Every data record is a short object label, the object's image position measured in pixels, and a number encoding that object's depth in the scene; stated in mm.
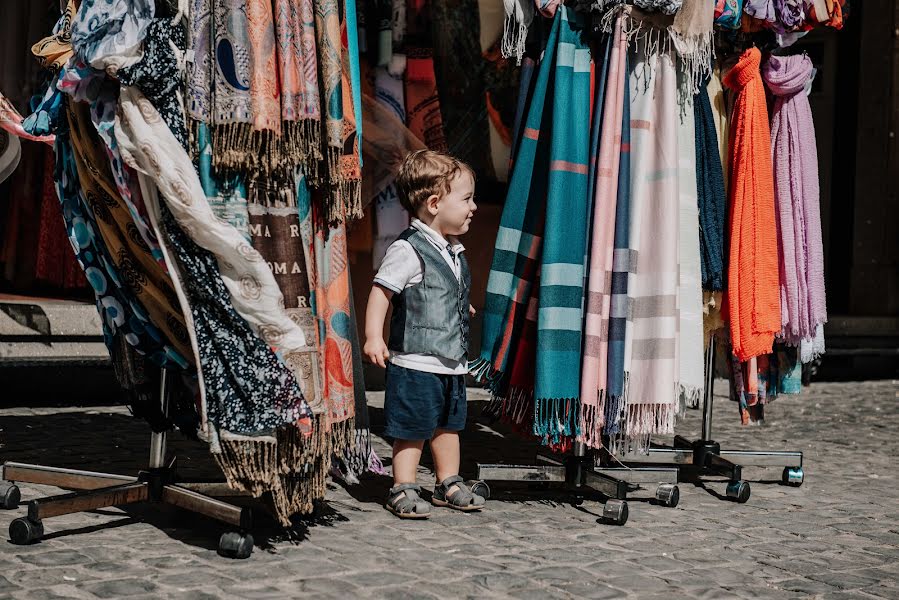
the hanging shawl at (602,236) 7152
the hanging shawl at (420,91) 10441
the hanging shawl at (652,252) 7133
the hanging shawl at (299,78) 5822
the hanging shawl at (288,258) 5896
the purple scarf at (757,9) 7924
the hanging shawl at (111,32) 5384
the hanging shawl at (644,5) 7063
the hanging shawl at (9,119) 8494
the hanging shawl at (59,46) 5969
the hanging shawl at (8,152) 9040
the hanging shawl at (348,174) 6190
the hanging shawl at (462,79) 10969
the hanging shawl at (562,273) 7137
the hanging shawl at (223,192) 5702
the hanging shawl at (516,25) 7478
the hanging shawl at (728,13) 7495
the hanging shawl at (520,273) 7424
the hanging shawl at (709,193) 7715
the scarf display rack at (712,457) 8572
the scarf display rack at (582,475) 7552
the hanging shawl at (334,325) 6237
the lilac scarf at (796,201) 8153
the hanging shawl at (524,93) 7583
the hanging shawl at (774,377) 8649
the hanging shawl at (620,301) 7156
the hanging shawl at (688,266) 7304
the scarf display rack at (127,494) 5799
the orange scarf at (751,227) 7812
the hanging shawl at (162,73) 5453
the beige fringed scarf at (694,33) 7241
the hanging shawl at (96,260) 6140
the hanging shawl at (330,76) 6024
